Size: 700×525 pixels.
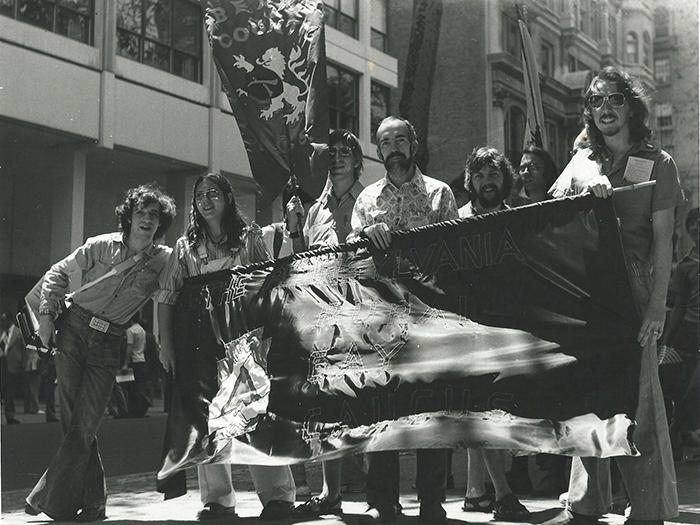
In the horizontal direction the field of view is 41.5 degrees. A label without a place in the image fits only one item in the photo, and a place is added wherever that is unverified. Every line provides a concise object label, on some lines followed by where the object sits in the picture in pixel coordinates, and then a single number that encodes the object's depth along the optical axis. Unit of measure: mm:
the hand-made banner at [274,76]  5945
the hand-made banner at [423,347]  4434
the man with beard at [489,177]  5711
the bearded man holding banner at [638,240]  4262
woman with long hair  5555
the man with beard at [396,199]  5059
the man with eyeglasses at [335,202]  5930
